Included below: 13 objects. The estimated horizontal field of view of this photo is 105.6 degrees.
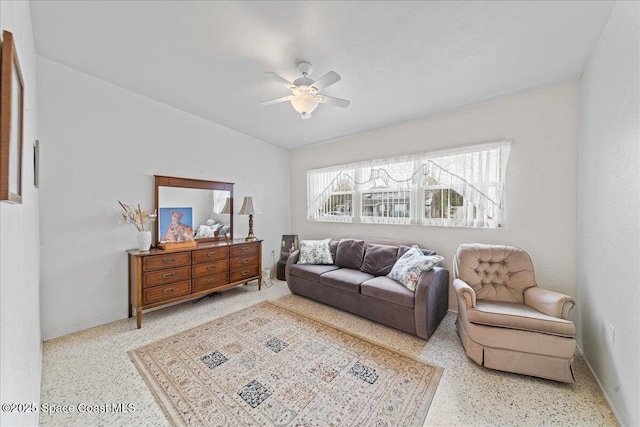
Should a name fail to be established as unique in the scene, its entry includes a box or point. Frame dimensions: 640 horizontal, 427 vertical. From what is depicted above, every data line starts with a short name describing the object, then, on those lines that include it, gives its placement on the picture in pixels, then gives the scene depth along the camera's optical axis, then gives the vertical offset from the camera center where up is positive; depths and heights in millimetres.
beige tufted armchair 1800 -849
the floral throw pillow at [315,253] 3713 -659
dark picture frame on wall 724 +244
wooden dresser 2718 -791
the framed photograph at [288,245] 4660 -666
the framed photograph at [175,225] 3201 -207
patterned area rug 1577 -1312
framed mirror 3221 +61
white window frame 2830 +403
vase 2822 -365
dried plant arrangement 2838 -77
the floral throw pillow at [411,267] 2582 -627
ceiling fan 2020 +1070
